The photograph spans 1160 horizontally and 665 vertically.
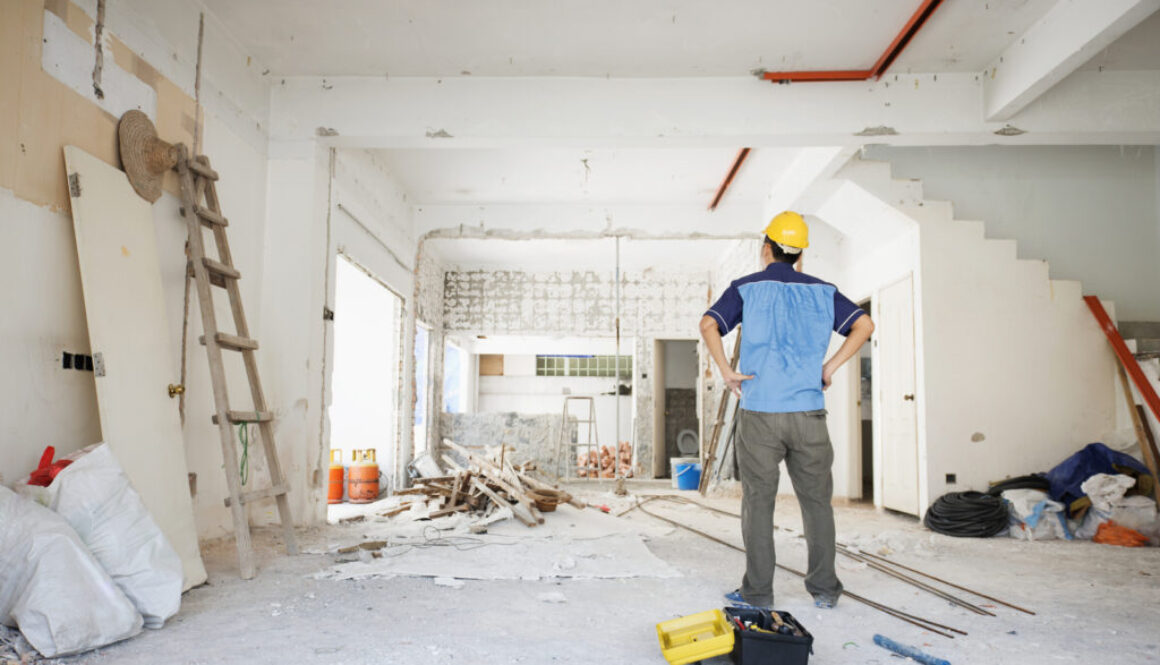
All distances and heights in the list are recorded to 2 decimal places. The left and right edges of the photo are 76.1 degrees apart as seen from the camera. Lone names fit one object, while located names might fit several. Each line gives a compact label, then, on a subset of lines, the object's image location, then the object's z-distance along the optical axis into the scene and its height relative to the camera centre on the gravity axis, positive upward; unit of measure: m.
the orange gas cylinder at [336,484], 7.72 -1.00
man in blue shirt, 3.04 +0.00
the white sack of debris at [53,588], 2.28 -0.64
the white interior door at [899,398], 6.41 -0.05
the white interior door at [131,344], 3.21 +0.20
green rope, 4.57 -0.32
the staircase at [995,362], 5.96 +0.26
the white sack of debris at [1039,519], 5.40 -0.91
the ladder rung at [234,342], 3.87 +0.25
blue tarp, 5.47 -0.54
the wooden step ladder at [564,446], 10.72 -0.86
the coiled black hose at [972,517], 5.49 -0.93
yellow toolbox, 2.26 -0.78
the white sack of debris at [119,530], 2.65 -0.52
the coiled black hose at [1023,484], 5.70 -0.69
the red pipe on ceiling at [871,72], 4.63 +2.26
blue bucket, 9.59 -1.11
